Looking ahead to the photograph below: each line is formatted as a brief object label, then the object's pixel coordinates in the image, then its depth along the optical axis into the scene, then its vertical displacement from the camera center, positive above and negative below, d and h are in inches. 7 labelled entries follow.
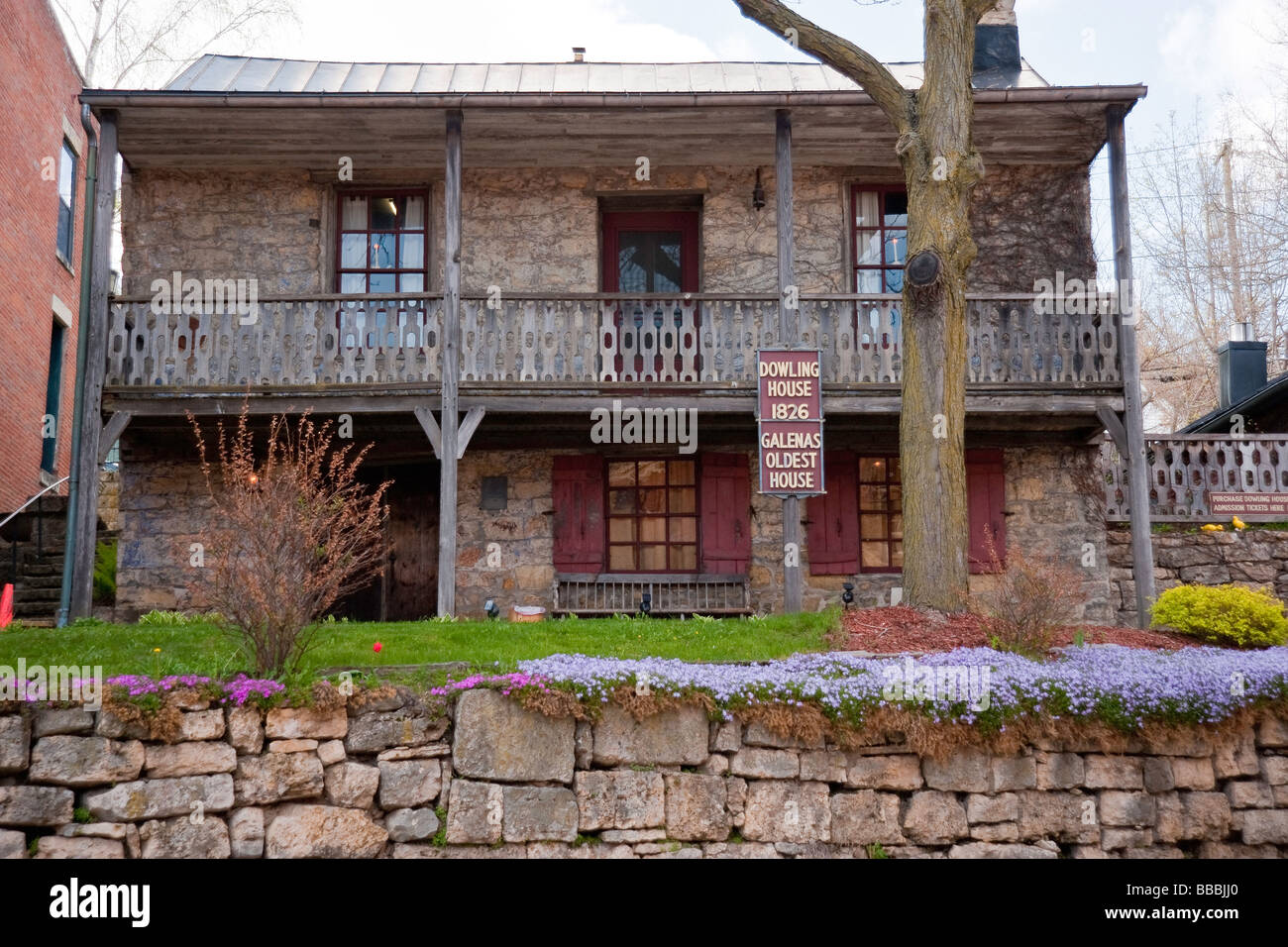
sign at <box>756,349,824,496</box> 394.6 +50.9
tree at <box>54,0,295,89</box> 723.4 +337.7
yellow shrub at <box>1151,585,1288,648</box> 320.5 -14.6
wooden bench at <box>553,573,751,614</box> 449.1 -9.7
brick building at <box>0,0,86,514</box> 564.4 +171.1
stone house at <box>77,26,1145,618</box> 411.5 +93.7
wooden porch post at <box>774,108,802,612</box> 407.8 +118.1
